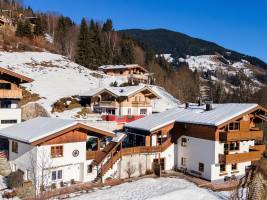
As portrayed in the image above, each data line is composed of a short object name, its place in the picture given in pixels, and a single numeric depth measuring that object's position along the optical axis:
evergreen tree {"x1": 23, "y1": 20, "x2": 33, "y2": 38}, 86.56
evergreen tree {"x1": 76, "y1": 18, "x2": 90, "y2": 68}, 86.25
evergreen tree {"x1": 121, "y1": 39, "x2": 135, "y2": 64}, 99.56
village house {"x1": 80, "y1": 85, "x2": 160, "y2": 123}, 52.41
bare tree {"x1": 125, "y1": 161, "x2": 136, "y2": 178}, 31.11
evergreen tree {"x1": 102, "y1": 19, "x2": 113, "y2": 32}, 111.81
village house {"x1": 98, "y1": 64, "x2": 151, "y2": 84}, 82.29
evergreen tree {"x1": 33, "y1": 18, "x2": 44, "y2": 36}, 89.62
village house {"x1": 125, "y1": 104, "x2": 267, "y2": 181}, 29.89
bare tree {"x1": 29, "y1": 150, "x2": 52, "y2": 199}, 25.08
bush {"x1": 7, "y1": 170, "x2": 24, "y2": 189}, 25.11
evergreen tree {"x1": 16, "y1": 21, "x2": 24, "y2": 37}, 86.20
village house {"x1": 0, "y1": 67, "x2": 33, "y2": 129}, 34.44
